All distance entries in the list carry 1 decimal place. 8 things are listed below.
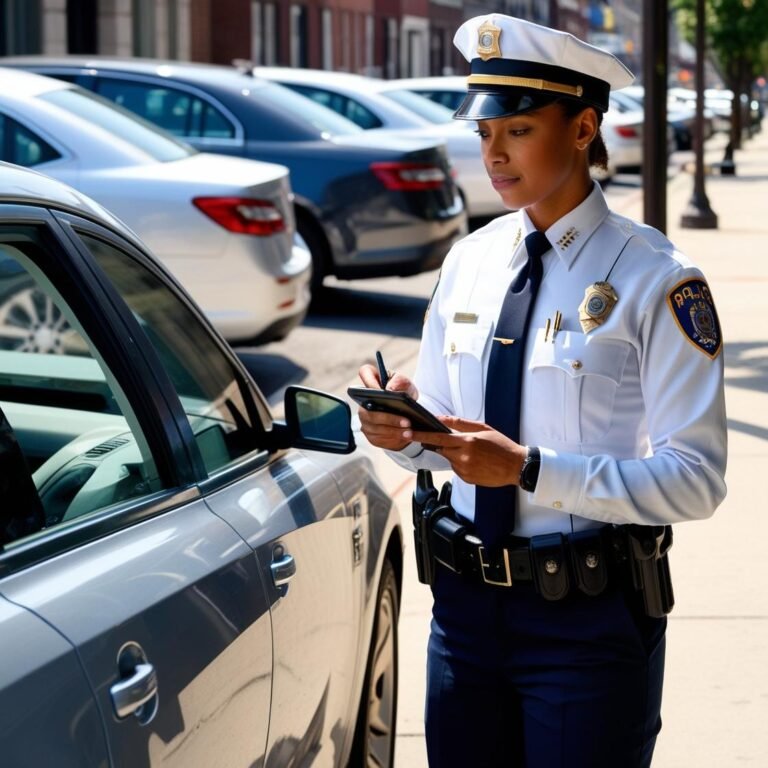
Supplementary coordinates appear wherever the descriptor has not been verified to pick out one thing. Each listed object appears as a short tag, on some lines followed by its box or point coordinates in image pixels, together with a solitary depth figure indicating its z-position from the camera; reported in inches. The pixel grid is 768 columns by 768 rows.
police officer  94.2
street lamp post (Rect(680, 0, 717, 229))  786.0
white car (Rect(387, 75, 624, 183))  765.3
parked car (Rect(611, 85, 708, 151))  1766.7
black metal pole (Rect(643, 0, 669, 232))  440.8
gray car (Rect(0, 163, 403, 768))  76.7
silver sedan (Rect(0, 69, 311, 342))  319.3
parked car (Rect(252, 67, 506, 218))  561.0
